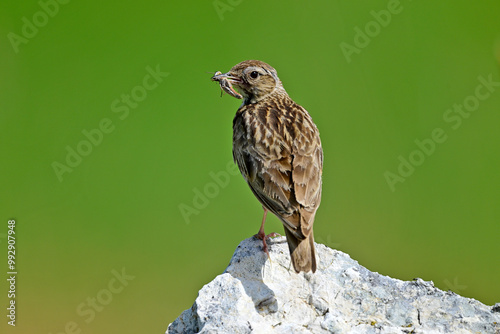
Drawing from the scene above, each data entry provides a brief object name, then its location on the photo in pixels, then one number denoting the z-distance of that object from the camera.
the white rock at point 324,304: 6.81
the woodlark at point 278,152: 8.32
